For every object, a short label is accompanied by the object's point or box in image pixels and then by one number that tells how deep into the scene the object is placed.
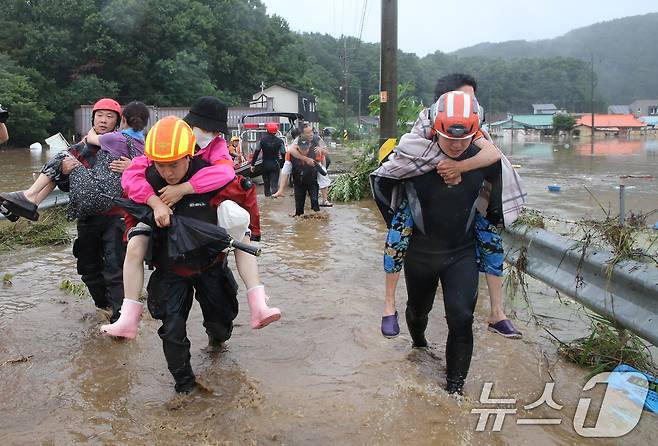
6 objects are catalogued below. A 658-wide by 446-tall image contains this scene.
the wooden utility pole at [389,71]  12.90
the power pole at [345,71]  51.14
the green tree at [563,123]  100.25
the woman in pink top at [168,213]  3.69
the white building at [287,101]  53.62
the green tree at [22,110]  39.88
